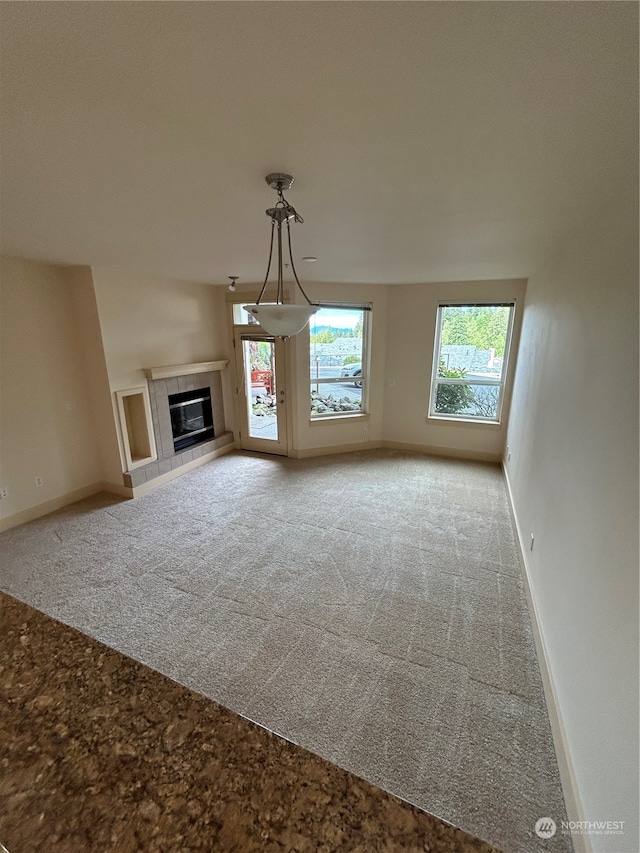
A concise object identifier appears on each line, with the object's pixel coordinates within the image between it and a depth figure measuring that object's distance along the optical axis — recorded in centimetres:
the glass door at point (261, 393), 493
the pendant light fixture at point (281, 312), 165
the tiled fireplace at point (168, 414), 408
